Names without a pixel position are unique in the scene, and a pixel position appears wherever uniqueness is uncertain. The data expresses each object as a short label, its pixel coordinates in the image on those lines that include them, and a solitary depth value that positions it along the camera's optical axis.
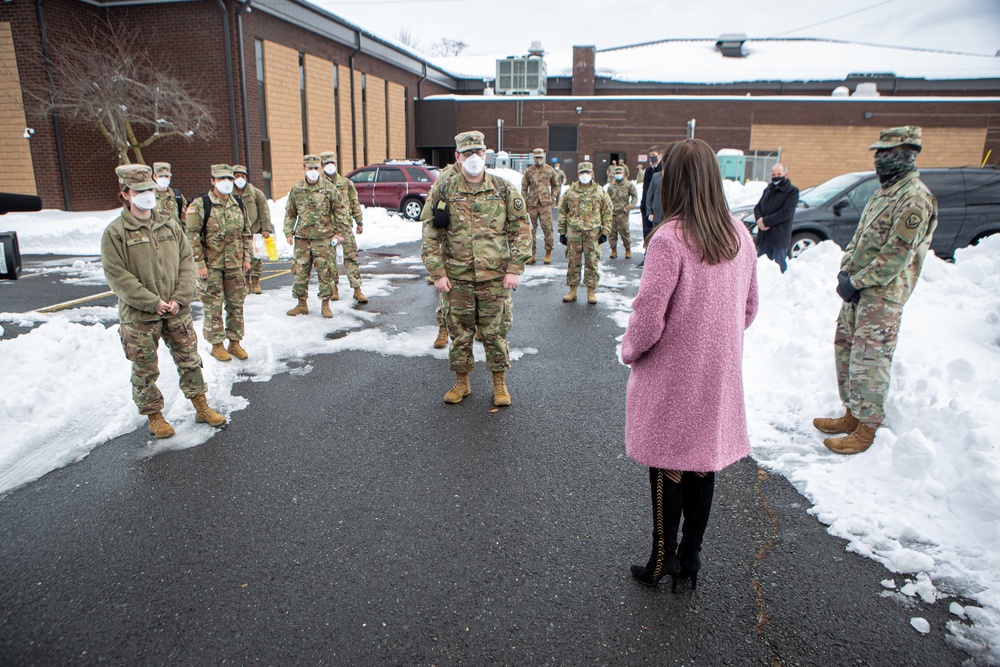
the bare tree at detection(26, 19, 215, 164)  17.86
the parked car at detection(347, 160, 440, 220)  20.64
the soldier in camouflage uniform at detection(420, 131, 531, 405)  4.98
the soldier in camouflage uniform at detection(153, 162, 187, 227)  7.55
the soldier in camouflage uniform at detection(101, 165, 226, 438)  4.29
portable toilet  34.03
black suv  10.98
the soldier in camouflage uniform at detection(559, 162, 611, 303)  9.34
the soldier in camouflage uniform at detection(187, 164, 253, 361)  6.39
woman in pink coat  2.49
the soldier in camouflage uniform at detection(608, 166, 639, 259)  13.56
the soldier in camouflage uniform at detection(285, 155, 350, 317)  8.28
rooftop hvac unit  40.47
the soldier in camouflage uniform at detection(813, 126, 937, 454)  4.00
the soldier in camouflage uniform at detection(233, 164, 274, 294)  8.11
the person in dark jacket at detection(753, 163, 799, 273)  9.34
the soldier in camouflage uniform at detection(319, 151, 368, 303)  8.75
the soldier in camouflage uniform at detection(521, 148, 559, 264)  13.04
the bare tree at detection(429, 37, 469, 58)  65.19
